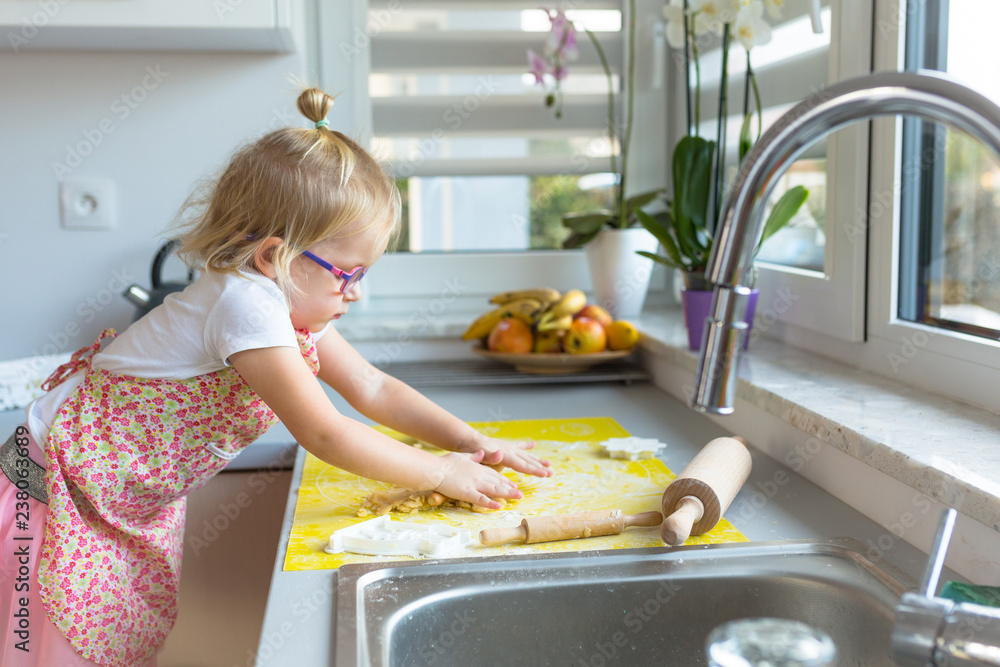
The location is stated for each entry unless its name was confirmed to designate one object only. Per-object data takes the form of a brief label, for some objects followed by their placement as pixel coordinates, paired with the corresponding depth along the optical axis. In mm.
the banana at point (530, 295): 1599
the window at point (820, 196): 1147
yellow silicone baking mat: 776
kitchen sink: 674
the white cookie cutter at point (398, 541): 764
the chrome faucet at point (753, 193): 507
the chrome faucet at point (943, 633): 482
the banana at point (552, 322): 1527
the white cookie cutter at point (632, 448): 1032
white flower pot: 1693
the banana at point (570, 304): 1556
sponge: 583
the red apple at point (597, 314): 1570
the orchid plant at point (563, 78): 1699
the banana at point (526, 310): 1579
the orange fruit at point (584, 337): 1516
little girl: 911
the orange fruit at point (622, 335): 1540
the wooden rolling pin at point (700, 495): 750
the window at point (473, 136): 1791
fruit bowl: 1509
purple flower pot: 1348
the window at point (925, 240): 979
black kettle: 1489
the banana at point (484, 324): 1604
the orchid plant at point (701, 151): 1351
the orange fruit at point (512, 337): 1548
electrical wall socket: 1671
